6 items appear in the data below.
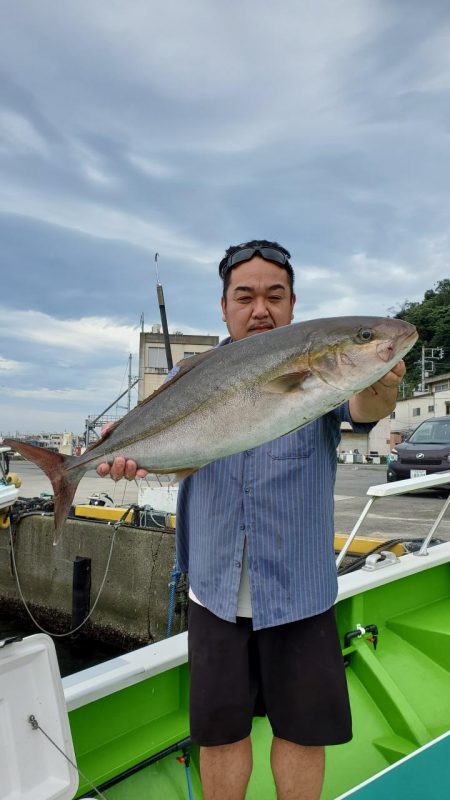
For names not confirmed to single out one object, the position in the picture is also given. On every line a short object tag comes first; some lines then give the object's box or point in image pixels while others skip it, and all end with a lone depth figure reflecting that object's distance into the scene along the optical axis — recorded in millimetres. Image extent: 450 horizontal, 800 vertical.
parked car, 15108
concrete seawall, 9625
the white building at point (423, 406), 49281
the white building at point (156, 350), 40234
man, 2074
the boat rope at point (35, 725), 1898
